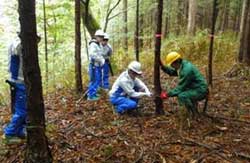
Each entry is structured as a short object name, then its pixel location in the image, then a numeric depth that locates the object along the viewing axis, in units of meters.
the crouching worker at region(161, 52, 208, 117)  3.67
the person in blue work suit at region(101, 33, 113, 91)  5.52
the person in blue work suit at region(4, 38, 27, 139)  3.27
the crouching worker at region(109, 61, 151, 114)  4.19
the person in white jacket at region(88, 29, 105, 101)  5.11
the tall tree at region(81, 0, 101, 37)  7.68
